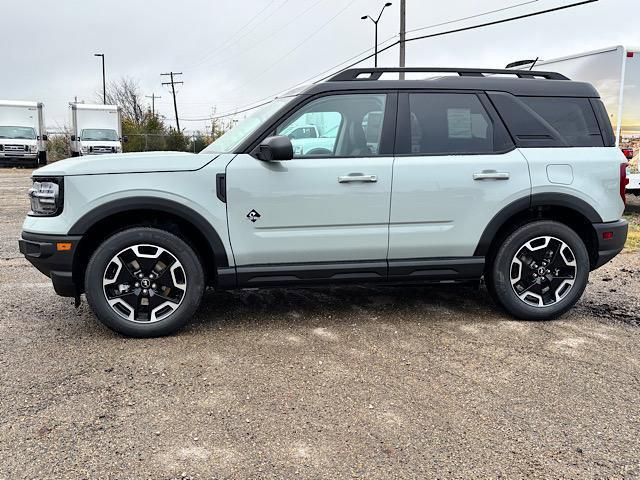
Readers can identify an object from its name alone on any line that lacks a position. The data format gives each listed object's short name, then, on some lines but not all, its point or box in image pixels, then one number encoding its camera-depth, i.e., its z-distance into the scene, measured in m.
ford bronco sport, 3.93
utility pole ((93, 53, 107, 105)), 51.62
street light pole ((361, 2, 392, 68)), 22.29
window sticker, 4.36
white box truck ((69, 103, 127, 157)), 26.06
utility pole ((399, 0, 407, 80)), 21.84
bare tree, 60.97
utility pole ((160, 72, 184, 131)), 59.44
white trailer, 10.28
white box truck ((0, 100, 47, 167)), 26.28
